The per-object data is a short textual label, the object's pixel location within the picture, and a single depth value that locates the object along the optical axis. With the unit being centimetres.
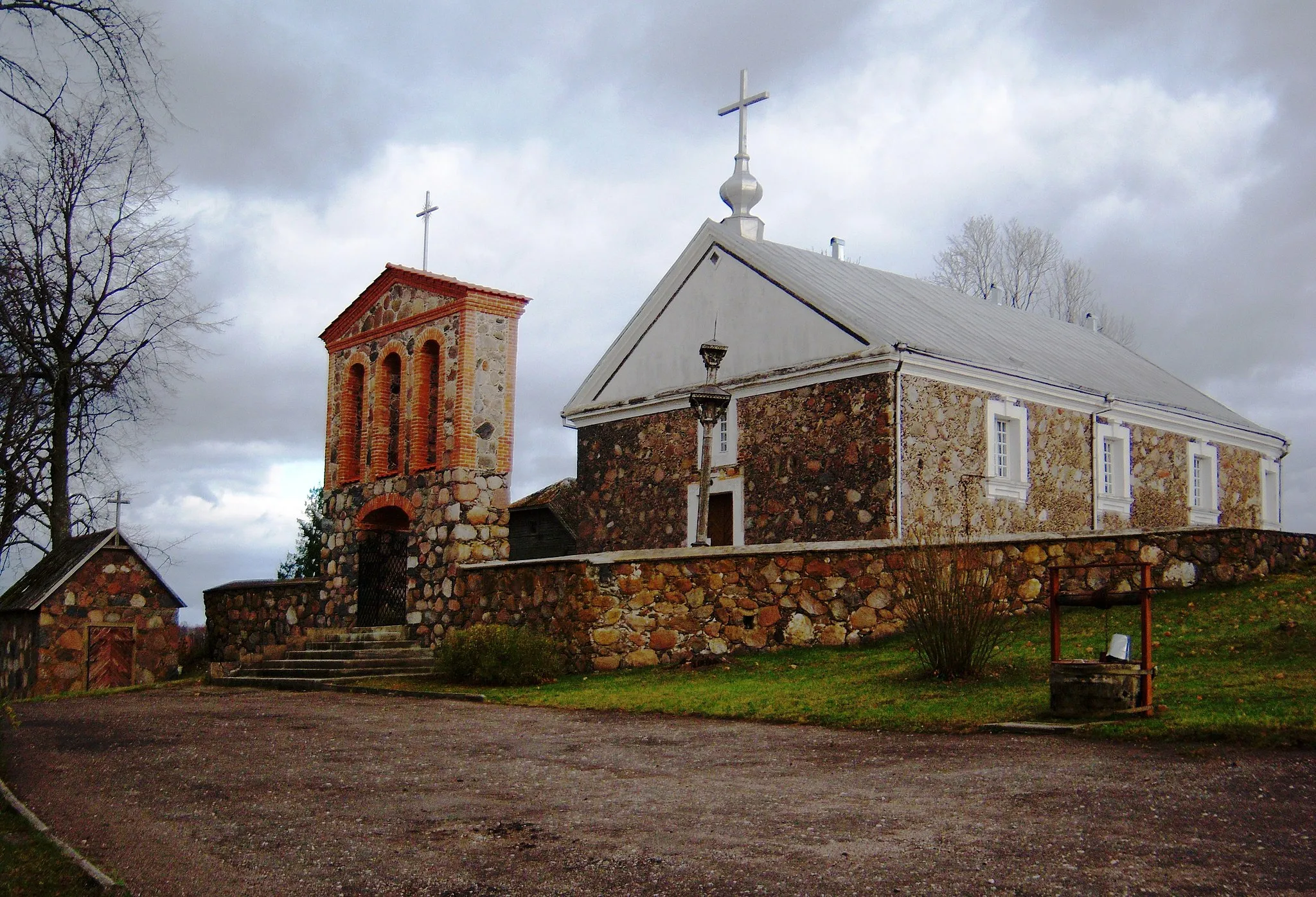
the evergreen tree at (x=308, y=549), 2970
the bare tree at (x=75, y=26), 723
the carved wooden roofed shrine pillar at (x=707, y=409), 1708
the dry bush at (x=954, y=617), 1134
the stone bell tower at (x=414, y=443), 1716
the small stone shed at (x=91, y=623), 1838
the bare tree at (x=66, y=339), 2134
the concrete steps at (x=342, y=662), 1619
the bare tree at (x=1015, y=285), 3988
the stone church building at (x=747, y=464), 1496
